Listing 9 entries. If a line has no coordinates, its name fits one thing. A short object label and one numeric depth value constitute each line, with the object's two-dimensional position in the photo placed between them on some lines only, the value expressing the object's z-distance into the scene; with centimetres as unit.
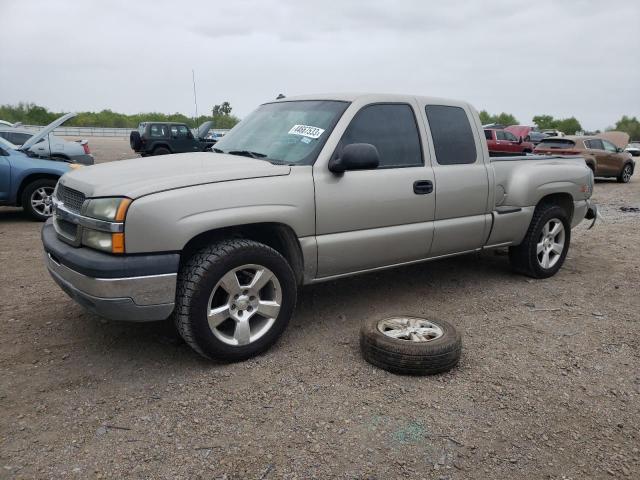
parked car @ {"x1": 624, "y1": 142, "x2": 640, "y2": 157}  4419
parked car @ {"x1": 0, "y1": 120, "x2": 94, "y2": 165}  1083
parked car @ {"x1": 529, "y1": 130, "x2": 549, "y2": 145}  3264
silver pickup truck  302
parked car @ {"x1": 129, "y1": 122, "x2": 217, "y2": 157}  2072
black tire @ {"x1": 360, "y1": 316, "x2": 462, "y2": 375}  326
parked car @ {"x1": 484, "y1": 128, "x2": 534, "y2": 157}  2084
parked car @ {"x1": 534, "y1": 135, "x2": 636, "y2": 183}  1653
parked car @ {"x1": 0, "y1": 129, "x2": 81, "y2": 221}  799
